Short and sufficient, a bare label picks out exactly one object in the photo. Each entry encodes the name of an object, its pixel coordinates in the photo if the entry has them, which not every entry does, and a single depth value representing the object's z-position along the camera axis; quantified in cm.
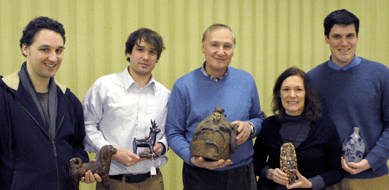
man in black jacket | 190
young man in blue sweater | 246
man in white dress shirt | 253
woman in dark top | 223
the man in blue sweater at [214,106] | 240
